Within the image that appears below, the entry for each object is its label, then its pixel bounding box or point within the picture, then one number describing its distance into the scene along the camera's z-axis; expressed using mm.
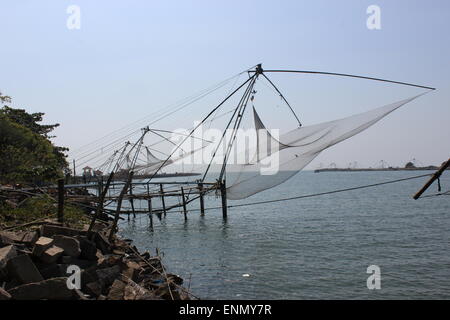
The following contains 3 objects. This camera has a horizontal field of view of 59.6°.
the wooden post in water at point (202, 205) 29391
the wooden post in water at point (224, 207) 26147
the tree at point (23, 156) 22562
